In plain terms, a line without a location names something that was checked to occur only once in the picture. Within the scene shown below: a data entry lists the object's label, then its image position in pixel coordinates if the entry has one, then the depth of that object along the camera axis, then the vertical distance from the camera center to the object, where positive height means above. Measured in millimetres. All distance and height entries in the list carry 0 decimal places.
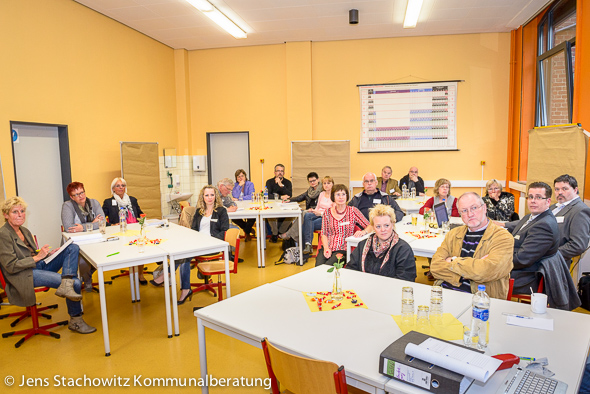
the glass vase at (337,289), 2621 -848
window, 6133 +1503
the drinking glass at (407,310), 2205 -822
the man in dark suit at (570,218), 3680 -601
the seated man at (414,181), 7959 -439
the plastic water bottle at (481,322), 1947 -797
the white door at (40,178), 5727 -110
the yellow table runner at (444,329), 2012 -872
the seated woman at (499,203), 5457 -624
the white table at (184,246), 3809 -779
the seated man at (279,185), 8008 -427
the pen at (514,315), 2212 -872
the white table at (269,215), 6043 -769
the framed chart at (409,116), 8469 +912
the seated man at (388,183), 7855 -448
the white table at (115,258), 3475 -788
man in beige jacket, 2807 -706
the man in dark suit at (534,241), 3230 -689
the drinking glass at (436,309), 2207 -818
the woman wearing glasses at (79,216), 4816 -559
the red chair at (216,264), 4371 -1097
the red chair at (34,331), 3768 -1494
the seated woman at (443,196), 5445 -517
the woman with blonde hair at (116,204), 5648 -497
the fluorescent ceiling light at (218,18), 6195 +2460
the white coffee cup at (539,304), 2273 -825
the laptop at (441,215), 4613 -638
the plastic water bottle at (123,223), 4715 -636
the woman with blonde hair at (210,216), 5008 -623
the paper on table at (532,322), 2119 -878
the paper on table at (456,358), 1469 -757
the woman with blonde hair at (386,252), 3166 -729
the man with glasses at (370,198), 5363 -495
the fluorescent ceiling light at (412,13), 6199 +2361
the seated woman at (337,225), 4486 -720
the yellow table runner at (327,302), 2474 -873
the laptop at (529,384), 1524 -870
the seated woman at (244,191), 7770 -498
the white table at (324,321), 1883 -882
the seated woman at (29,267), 3566 -903
